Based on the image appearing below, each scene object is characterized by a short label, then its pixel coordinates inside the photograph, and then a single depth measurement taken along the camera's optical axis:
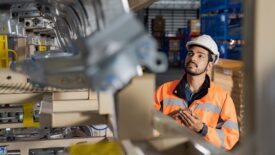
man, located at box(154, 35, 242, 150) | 3.29
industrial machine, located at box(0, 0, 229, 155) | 0.69
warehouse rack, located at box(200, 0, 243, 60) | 7.22
